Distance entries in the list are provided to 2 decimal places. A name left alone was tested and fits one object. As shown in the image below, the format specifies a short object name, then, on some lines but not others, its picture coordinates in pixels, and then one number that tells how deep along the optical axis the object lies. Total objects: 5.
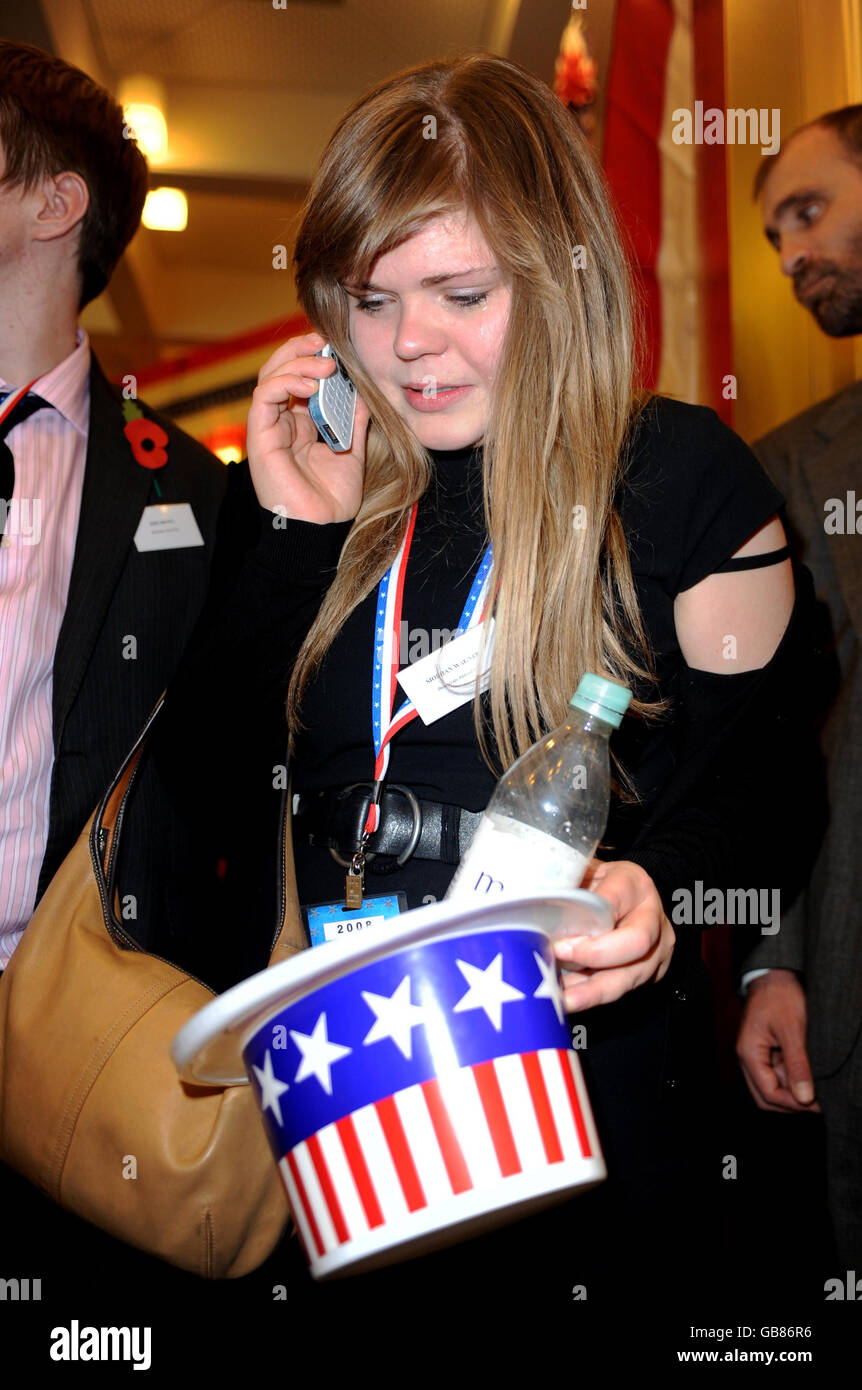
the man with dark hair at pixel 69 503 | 1.78
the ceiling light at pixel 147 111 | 4.56
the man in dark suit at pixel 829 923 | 1.98
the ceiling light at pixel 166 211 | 5.23
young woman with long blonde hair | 1.26
